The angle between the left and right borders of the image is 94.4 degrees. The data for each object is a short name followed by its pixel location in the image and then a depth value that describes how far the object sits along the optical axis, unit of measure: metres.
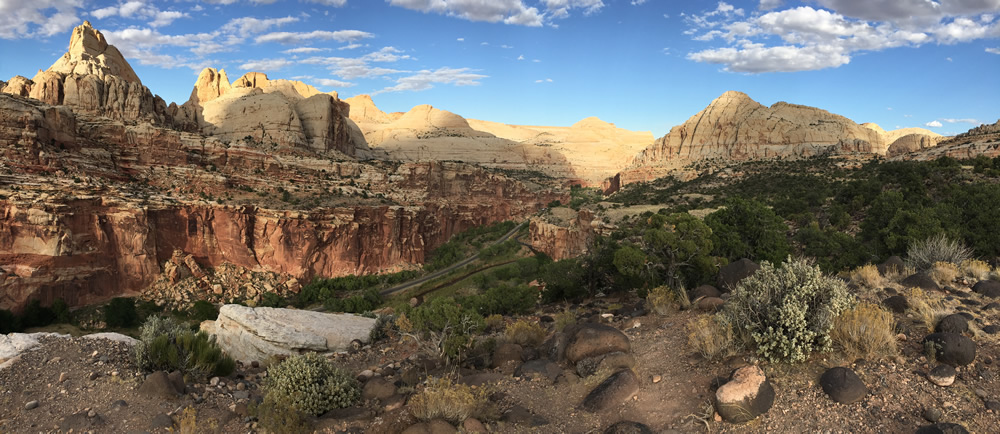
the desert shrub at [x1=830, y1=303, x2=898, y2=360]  7.02
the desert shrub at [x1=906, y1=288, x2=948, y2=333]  7.82
